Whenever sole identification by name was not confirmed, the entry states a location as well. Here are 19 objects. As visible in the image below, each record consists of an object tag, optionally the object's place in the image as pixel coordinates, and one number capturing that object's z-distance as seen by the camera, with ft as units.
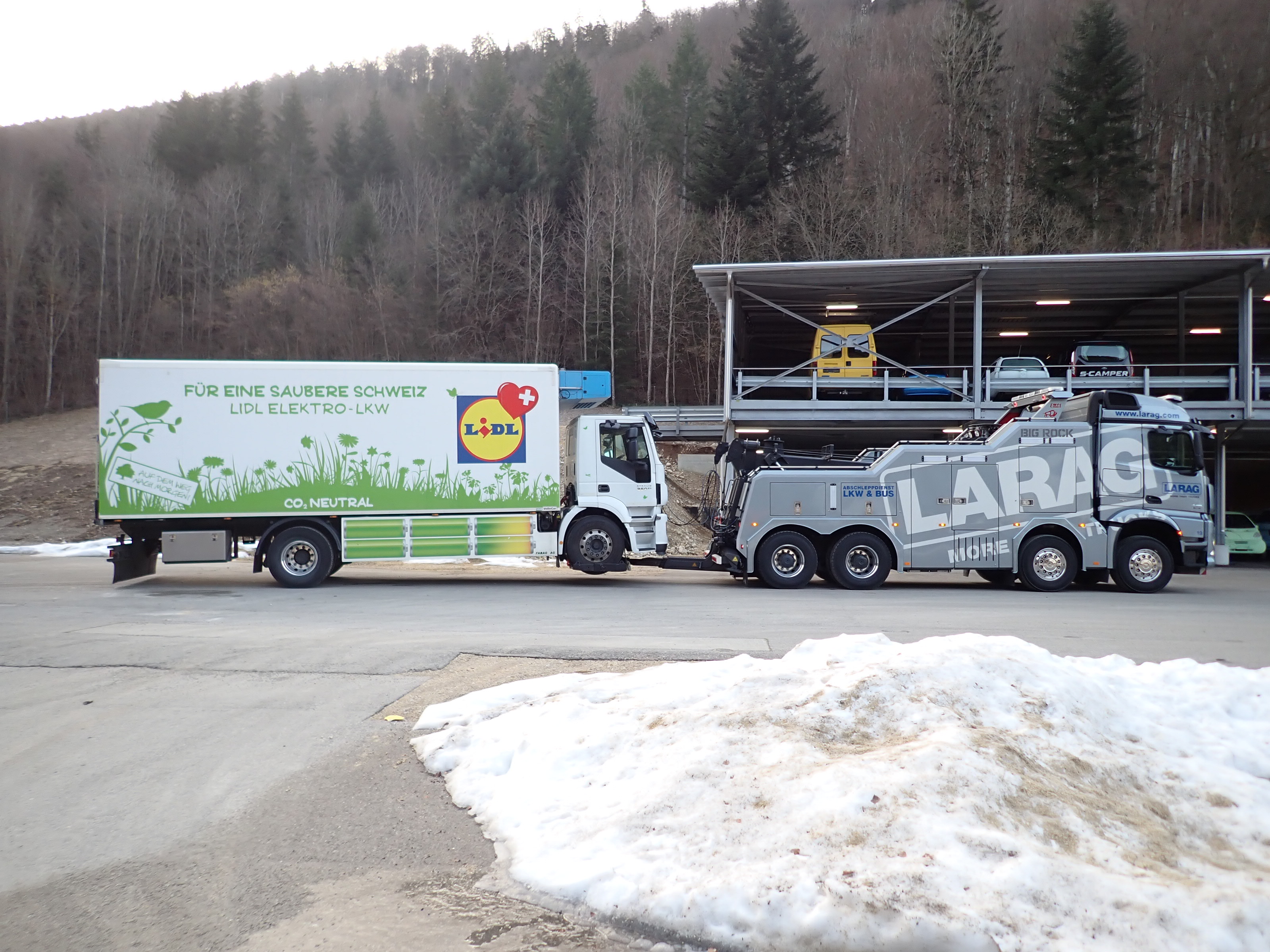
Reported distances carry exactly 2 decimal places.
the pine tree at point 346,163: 221.66
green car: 76.18
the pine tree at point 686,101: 177.17
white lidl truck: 49.93
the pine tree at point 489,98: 195.93
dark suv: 76.48
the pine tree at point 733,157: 151.64
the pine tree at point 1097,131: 141.69
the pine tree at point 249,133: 218.79
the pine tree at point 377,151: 222.48
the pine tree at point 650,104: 181.57
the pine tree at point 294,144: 224.74
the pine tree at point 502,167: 171.73
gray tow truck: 49.85
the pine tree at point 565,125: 176.96
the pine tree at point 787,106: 155.63
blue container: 55.47
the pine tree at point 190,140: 213.05
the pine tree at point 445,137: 211.61
